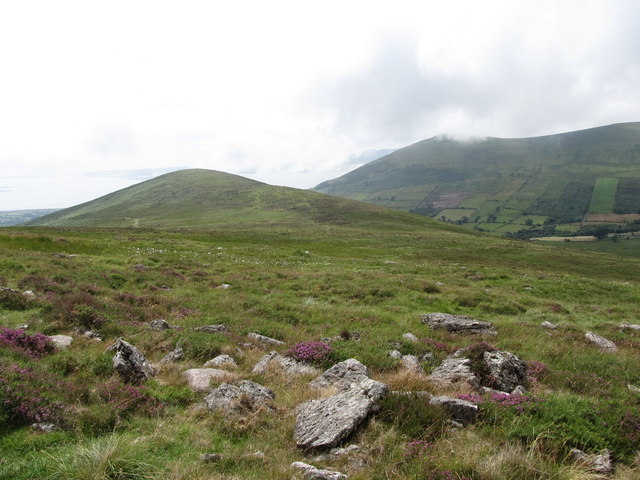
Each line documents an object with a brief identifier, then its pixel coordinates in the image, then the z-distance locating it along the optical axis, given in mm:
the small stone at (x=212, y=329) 13250
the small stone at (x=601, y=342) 14228
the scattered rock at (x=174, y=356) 10325
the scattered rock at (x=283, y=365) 9984
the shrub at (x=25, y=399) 6442
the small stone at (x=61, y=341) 10263
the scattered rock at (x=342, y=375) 8883
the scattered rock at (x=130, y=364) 8664
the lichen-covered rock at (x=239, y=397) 7555
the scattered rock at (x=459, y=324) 15384
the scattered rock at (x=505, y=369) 9594
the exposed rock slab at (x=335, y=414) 6520
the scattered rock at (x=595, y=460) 5801
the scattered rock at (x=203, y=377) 8672
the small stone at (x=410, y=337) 13084
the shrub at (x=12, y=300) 13633
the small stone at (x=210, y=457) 5877
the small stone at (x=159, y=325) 12953
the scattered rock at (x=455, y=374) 9051
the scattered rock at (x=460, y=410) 7137
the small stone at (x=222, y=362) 10160
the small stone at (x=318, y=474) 5447
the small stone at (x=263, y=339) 12645
